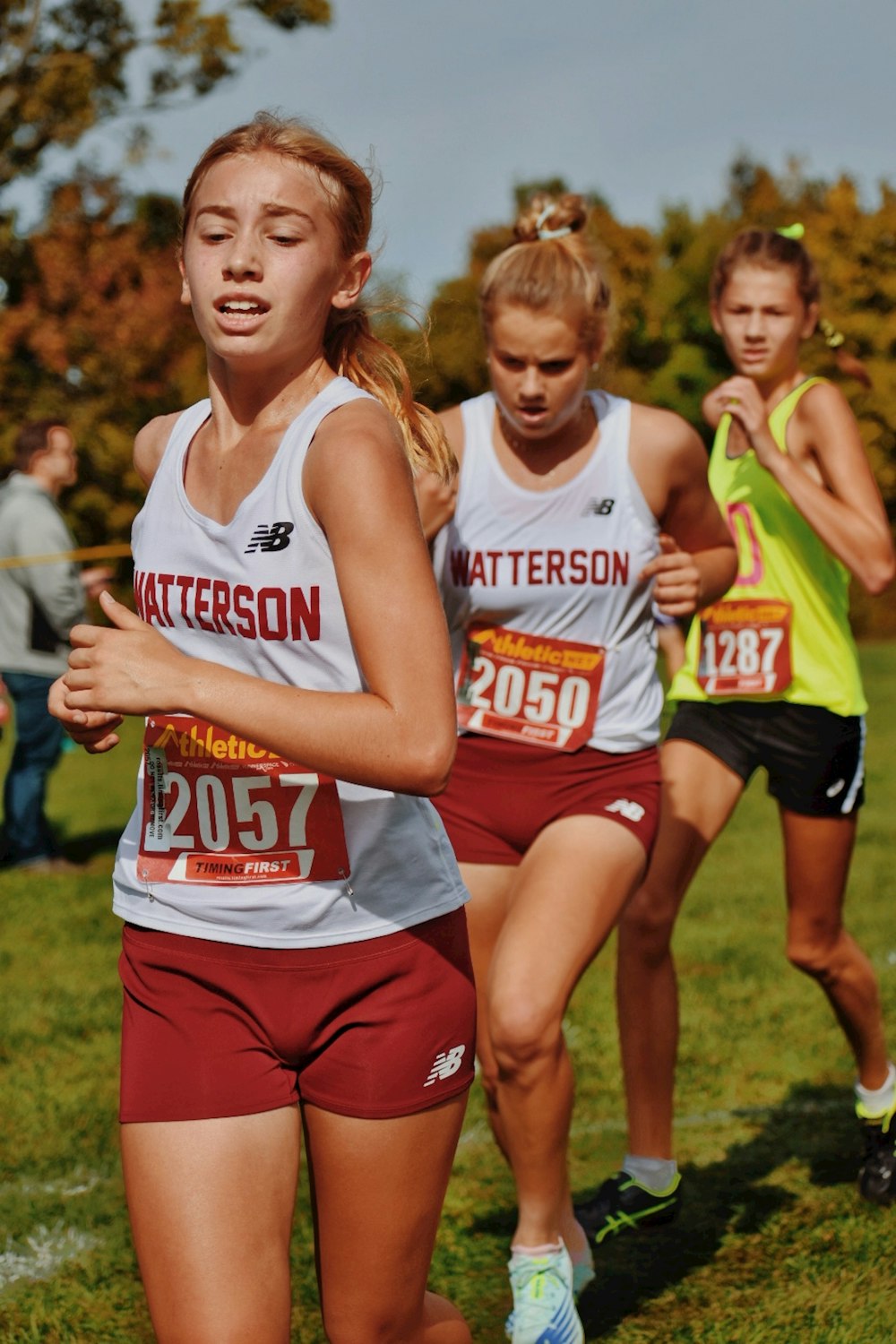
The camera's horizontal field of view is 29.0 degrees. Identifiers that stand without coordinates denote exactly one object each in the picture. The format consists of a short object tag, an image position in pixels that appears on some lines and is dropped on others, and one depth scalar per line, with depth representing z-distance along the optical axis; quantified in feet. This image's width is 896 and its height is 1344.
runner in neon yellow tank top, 14.43
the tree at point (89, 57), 77.15
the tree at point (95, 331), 85.21
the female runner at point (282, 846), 7.40
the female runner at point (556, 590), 12.37
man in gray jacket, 29.04
